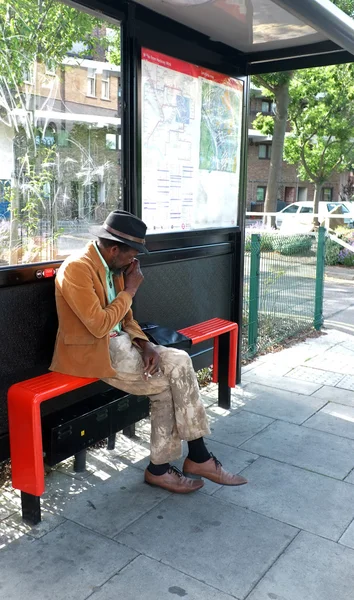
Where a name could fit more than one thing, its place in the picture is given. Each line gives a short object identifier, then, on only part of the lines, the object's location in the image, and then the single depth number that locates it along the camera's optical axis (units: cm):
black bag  367
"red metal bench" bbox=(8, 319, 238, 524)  287
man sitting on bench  307
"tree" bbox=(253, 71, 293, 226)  1408
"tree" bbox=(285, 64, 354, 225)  1777
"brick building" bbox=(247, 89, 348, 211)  3459
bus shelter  321
